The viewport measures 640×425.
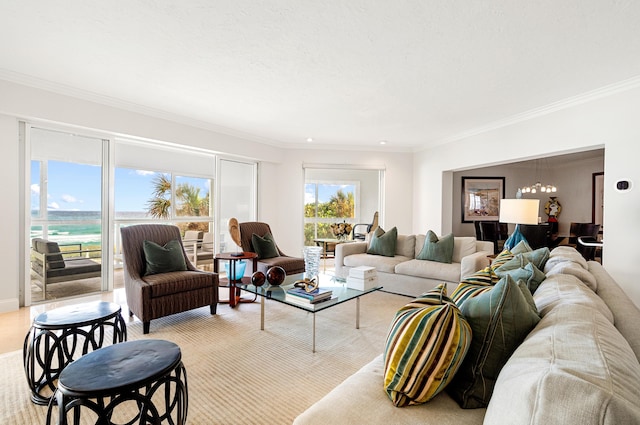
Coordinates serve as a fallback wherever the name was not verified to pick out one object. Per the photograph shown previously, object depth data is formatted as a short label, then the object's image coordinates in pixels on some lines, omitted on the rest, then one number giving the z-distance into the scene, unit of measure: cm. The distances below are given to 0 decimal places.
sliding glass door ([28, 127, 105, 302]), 371
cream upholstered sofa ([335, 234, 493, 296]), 388
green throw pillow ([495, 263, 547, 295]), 170
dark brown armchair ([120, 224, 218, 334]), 287
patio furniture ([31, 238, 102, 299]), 370
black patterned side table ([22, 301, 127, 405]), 184
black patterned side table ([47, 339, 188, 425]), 118
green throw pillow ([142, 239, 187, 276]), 325
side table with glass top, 354
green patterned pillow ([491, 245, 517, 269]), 225
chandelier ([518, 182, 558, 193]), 738
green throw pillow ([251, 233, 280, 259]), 445
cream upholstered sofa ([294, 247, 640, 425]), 60
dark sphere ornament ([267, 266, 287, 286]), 296
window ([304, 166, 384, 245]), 743
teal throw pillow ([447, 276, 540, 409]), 108
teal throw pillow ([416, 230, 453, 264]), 421
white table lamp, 362
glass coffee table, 255
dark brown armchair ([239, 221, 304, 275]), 418
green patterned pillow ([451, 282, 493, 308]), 142
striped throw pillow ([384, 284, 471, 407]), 107
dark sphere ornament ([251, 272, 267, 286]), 297
